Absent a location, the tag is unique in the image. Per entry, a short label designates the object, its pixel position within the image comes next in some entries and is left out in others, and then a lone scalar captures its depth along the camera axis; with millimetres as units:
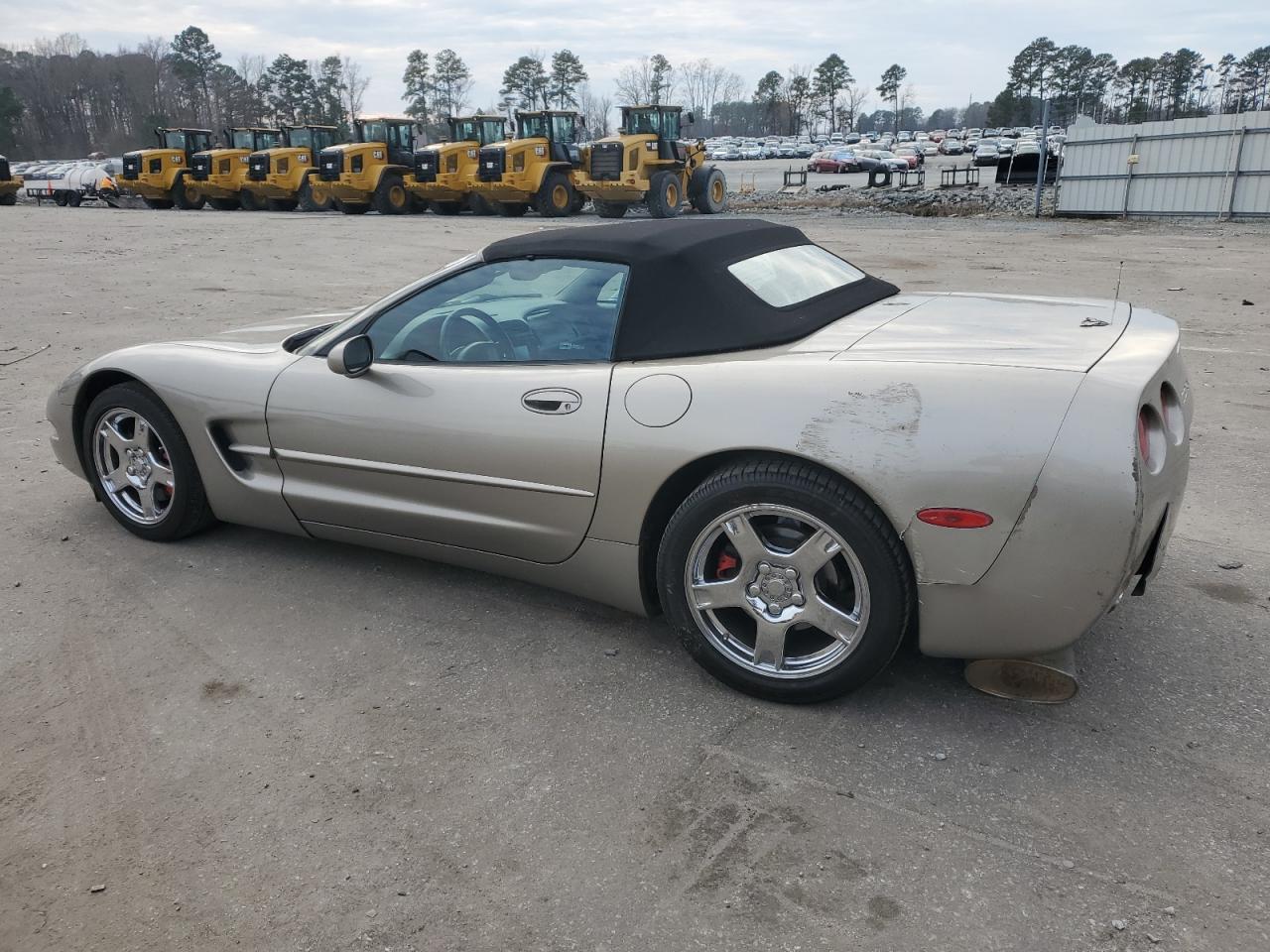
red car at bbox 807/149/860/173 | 49969
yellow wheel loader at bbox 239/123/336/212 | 29859
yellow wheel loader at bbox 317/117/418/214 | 27422
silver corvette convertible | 2461
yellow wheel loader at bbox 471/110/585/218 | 24594
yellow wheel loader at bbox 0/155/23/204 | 36469
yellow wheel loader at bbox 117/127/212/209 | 32562
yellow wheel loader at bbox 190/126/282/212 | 31391
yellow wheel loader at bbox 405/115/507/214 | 26438
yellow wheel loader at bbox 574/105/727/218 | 23094
